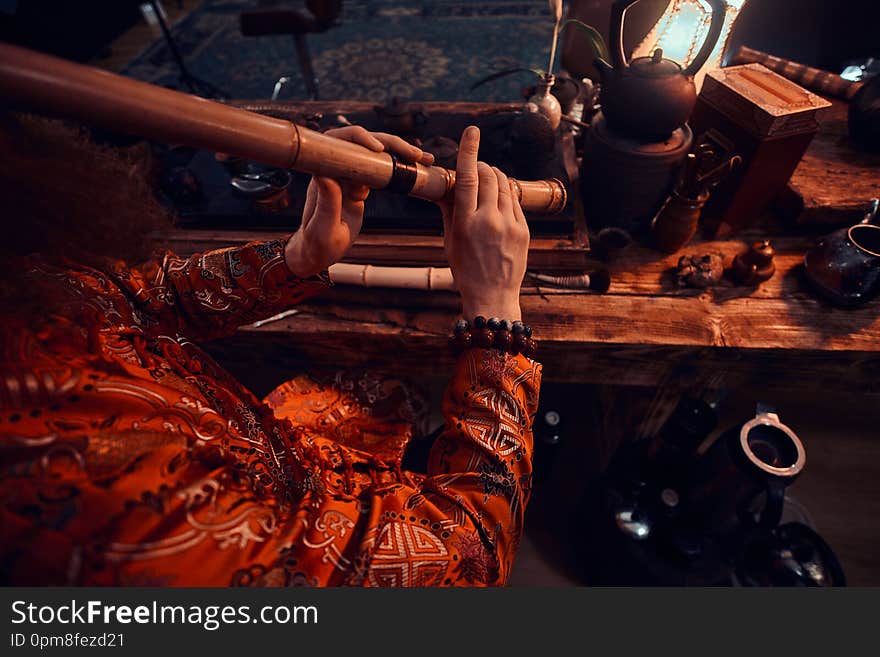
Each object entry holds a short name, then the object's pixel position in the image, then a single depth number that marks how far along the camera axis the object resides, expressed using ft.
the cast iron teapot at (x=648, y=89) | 3.57
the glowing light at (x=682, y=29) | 4.40
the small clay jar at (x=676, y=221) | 3.90
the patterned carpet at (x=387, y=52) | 12.53
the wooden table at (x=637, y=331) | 3.67
